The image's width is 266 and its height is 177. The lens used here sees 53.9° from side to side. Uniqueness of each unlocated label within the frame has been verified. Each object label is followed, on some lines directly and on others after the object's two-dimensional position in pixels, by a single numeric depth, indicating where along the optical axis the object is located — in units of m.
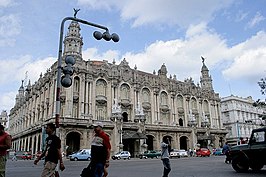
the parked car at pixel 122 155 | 36.84
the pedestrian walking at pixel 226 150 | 19.59
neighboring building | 71.31
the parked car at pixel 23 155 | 42.40
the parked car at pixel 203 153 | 41.03
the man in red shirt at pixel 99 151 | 6.51
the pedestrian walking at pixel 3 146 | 6.51
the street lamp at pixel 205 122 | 57.66
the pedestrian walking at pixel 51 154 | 6.67
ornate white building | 42.25
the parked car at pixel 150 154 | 39.89
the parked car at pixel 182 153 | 40.66
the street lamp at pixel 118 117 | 42.92
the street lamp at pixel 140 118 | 45.51
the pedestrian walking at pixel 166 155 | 9.75
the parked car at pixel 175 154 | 39.00
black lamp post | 8.84
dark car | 11.92
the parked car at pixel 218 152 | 45.29
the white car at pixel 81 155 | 32.34
